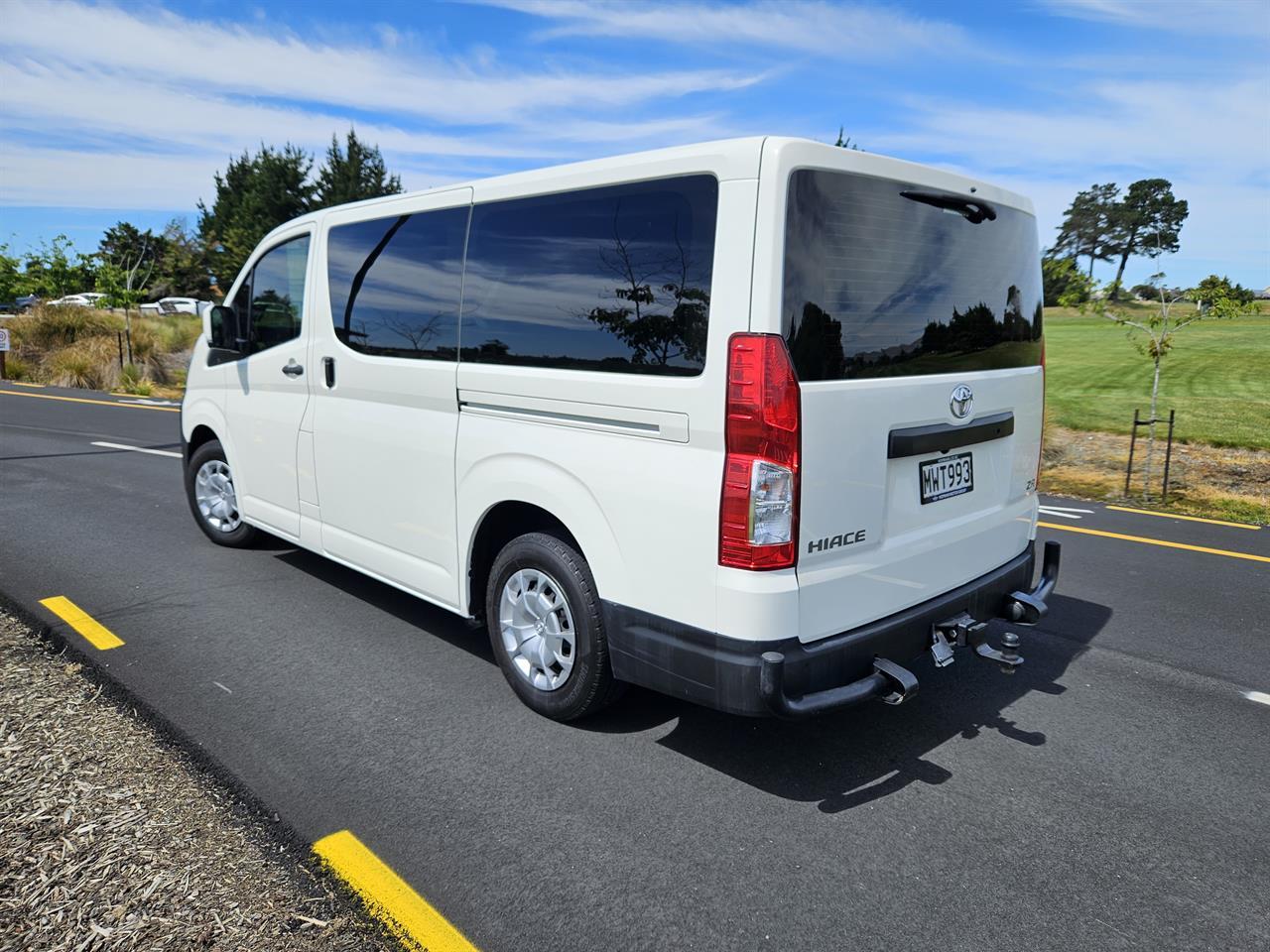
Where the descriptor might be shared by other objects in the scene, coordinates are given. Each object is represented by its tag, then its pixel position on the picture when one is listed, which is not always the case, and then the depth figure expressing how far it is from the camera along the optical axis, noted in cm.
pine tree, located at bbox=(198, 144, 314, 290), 6038
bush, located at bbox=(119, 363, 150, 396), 1920
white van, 283
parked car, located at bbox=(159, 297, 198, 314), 4103
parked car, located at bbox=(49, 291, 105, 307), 2469
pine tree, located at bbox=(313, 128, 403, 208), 6291
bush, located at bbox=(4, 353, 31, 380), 2188
